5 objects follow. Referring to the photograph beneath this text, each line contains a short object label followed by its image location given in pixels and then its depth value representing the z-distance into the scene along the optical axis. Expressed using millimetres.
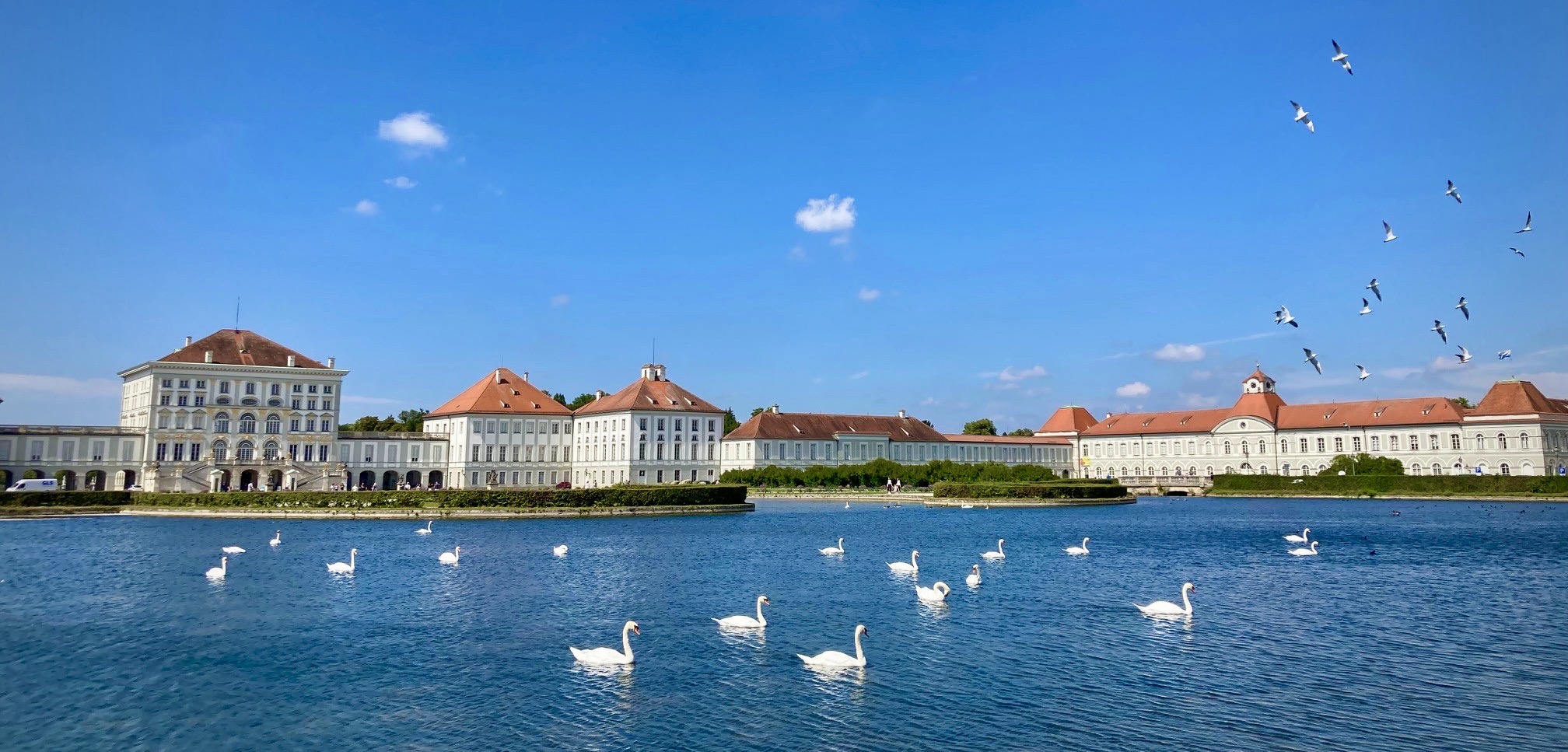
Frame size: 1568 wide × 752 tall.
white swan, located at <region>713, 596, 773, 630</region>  21797
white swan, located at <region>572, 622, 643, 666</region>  18500
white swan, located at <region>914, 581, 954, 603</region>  25986
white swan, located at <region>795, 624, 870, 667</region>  18062
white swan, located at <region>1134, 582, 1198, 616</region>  23594
